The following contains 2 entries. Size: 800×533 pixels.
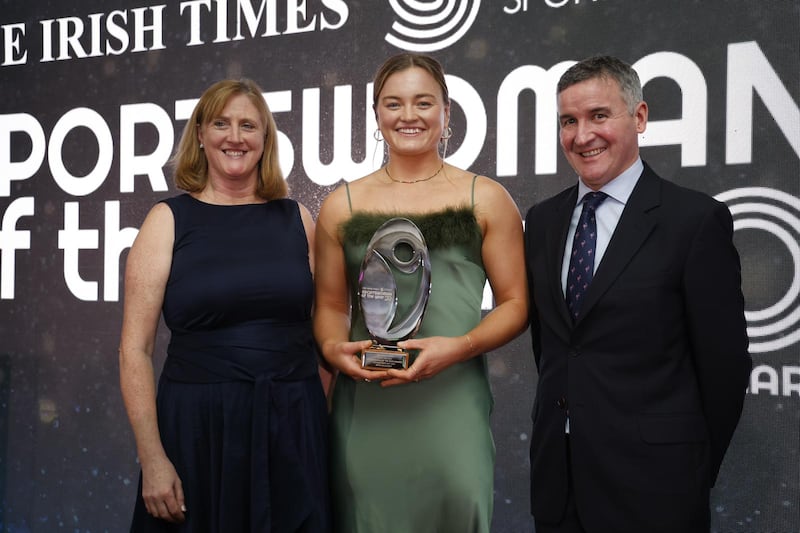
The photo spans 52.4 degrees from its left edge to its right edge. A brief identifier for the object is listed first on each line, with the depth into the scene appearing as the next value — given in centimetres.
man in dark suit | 172
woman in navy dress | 202
